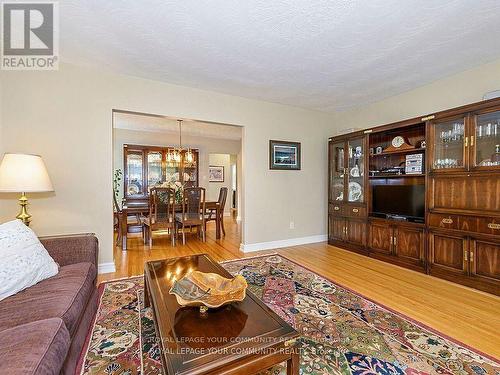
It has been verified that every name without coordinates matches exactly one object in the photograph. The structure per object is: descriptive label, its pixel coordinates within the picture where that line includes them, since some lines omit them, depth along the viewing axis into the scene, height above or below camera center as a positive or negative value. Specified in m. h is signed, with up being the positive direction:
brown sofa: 0.98 -0.68
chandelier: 6.48 +0.92
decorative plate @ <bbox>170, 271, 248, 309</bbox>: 1.31 -0.61
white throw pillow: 1.48 -0.50
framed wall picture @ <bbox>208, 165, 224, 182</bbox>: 8.66 +0.51
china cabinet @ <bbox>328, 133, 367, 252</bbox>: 3.93 -0.08
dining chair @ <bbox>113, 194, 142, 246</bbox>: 4.23 -0.67
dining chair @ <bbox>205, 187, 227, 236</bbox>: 5.16 -0.34
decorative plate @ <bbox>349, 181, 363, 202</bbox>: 3.98 -0.06
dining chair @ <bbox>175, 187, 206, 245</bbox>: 4.54 -0.46
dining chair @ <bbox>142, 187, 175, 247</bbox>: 4.27 -0.49
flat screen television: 3.24 -0.19
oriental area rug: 1.49 -1.11
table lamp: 2.14 +0.11
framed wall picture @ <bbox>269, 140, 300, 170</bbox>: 4.32 +0.59
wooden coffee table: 0.97 -0.68
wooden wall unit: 2.55 -0.09
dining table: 4.20 -0.46
